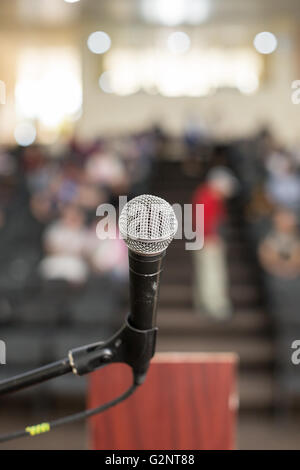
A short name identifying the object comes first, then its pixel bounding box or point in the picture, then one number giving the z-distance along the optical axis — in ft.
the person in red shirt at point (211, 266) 12.80
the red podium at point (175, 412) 3.79
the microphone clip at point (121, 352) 2.24
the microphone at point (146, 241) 2.03
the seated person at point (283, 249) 12.12
